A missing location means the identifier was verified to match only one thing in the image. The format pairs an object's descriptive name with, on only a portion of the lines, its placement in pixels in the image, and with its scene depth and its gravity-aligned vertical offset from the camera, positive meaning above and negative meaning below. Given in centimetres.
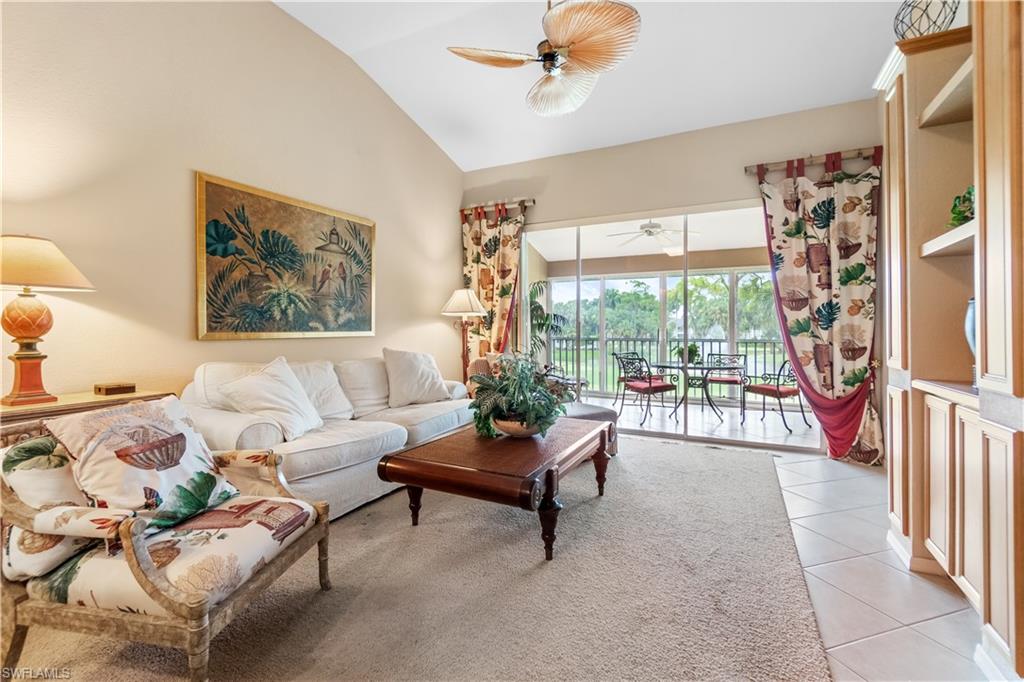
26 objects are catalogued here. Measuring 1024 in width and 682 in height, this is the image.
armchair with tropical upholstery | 123 -67
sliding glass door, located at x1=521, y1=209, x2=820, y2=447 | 447 +27
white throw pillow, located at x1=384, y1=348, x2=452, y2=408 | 379 -33
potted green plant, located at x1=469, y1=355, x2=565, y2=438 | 246 -35
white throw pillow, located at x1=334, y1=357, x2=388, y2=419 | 357 -34
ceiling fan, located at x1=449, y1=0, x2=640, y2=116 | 206 +157
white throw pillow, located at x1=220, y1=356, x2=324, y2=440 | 258 -34
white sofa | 233 -57
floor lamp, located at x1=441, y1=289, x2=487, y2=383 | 473 +42
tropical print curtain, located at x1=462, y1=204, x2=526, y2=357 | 506 +89
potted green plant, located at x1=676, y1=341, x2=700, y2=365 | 457 -14
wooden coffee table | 192 -60
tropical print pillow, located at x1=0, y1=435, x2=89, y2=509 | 139 -42
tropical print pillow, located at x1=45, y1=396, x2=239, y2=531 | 145 -43
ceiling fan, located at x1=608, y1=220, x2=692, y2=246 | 473 +123
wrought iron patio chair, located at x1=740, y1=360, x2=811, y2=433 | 419 -44
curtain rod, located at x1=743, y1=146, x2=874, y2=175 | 361 +158
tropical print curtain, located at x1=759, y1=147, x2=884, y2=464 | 362 +45
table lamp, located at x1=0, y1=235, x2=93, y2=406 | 188 +26
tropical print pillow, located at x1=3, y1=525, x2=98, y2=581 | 133 -65
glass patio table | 450 -33
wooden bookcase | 126 +9
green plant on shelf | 168 +52
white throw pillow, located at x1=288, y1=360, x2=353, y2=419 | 319 -34
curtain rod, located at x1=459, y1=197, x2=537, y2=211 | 495 +163
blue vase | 164 +5
